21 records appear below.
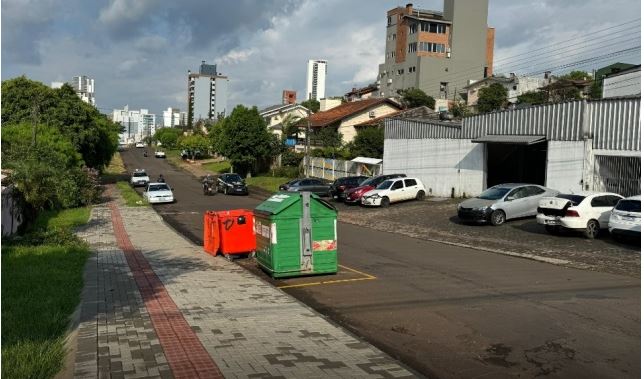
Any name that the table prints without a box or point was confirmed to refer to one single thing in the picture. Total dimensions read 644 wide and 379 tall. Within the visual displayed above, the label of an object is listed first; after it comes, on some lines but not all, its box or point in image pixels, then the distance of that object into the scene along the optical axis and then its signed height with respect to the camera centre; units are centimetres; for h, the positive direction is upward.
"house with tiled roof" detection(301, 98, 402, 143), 5753 +541
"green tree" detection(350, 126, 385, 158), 4597 +210
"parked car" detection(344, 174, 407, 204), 3105 -104
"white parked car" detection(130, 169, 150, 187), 4938 -129
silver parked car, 2134 -112
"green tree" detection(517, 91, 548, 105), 5538 +738
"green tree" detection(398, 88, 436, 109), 6600 +814
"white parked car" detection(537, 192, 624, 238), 1755 -108
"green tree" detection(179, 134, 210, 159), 9412 +326
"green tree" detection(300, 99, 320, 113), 9371 +1027
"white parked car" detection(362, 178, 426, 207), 2975 -111
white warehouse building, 2217 +122
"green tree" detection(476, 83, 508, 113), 6031 +775
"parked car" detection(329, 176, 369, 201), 3350 -92
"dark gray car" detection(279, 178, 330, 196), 3566 -109
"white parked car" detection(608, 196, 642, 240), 1556 -113
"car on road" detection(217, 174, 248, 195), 4059 -129
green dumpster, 1092 -126
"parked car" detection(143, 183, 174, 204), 3391 -172
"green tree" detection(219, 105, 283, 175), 5259 +255
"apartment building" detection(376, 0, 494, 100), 8075 +1747
